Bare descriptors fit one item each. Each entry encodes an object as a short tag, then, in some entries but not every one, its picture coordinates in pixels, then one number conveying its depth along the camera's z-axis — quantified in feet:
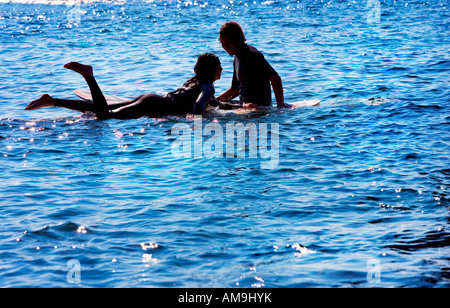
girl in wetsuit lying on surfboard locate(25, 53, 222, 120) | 64.03
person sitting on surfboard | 67.15
